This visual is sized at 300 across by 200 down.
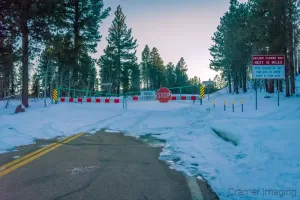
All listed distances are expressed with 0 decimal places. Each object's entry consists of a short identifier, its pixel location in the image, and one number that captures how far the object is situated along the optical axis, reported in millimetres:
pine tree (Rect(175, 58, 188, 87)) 95625
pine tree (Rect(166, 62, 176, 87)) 95125
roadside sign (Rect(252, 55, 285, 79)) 18391
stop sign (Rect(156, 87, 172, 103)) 23077
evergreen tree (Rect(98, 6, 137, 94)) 51406
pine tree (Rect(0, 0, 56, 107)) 17500
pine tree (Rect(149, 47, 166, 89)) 84625
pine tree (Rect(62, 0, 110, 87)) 28391
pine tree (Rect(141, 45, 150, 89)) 85512
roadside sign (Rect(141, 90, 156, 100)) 23291
